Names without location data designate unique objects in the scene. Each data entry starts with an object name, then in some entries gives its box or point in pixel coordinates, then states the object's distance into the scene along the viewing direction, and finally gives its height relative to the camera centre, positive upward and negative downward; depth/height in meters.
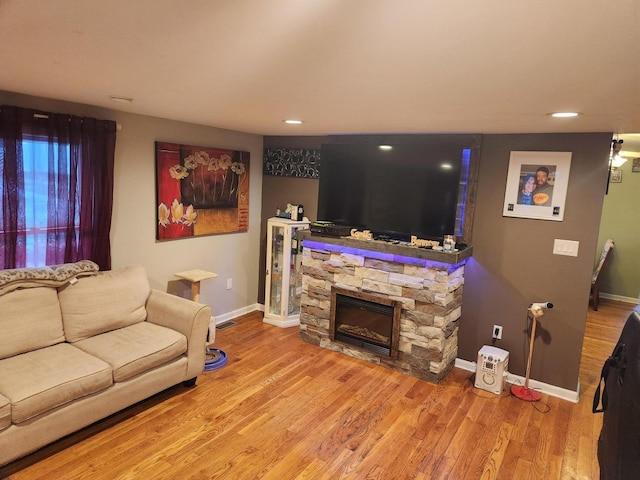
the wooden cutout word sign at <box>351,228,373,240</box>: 3.93 -0.30
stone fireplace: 3.56 -0.90
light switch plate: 3.33 -0.24
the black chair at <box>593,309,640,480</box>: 1.25 -0.63
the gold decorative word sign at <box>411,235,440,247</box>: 3.63 -0.31
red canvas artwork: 3.87 +0.01
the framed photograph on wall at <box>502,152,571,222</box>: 3.34 +0.25
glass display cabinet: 4.60 -0.86
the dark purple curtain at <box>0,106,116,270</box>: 2.84 -0.02
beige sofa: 2.31 -1.12
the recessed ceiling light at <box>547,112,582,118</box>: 2.43 +0.62
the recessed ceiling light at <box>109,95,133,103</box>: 2.74 +0.59
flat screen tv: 3.61 +0.19
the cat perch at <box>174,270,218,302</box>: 3.91 -0.82
